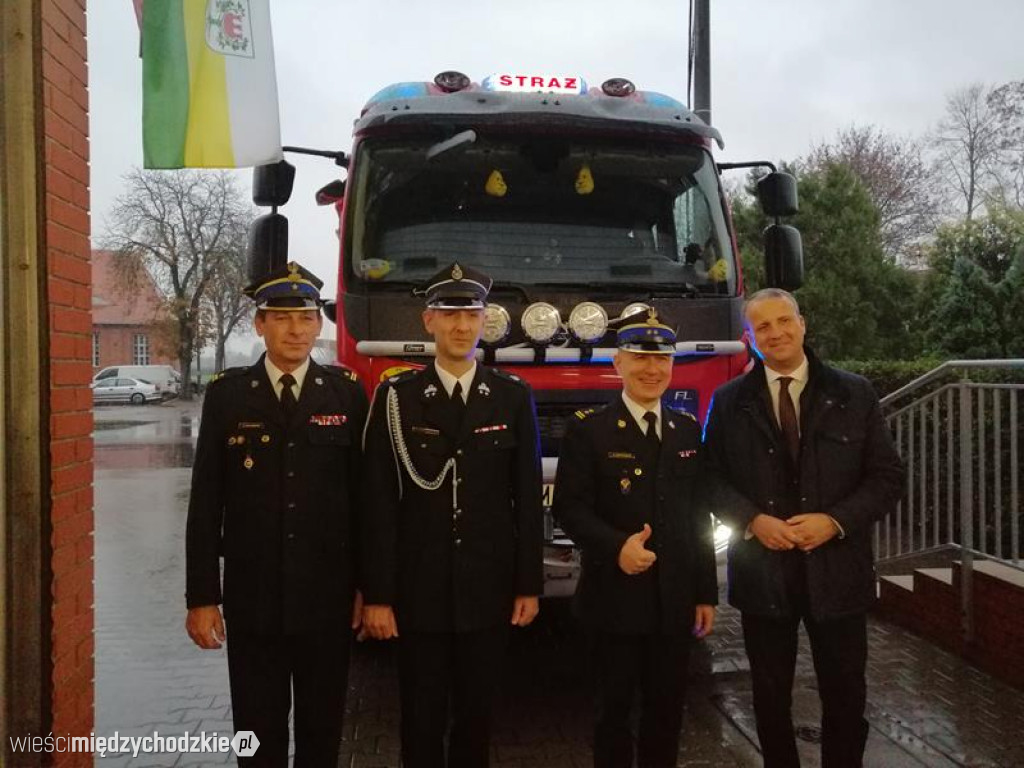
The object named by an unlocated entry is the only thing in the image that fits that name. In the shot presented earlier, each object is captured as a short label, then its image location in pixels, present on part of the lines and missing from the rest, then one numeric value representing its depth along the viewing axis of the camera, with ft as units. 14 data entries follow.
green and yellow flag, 10.58
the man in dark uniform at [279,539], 9.47
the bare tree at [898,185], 110.11
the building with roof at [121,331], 178.50
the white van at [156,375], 159.84
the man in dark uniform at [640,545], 9.82
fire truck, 14.23
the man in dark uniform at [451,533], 9.52
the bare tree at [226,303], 153.07
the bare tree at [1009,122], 104.99
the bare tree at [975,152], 109.70
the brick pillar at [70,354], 9.27
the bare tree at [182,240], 147.23
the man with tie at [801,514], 9.98
